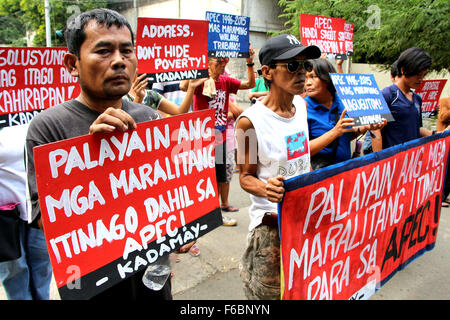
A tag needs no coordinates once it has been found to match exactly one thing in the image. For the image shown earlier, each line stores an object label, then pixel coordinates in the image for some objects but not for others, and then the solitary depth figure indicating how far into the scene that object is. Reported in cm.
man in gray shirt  130
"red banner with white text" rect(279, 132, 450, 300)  160
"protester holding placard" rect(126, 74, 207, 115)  292
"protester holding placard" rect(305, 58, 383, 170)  264
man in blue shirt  331
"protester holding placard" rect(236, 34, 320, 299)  195
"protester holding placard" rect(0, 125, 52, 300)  202
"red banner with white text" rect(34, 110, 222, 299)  122
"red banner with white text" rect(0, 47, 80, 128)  241
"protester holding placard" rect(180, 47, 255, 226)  406
